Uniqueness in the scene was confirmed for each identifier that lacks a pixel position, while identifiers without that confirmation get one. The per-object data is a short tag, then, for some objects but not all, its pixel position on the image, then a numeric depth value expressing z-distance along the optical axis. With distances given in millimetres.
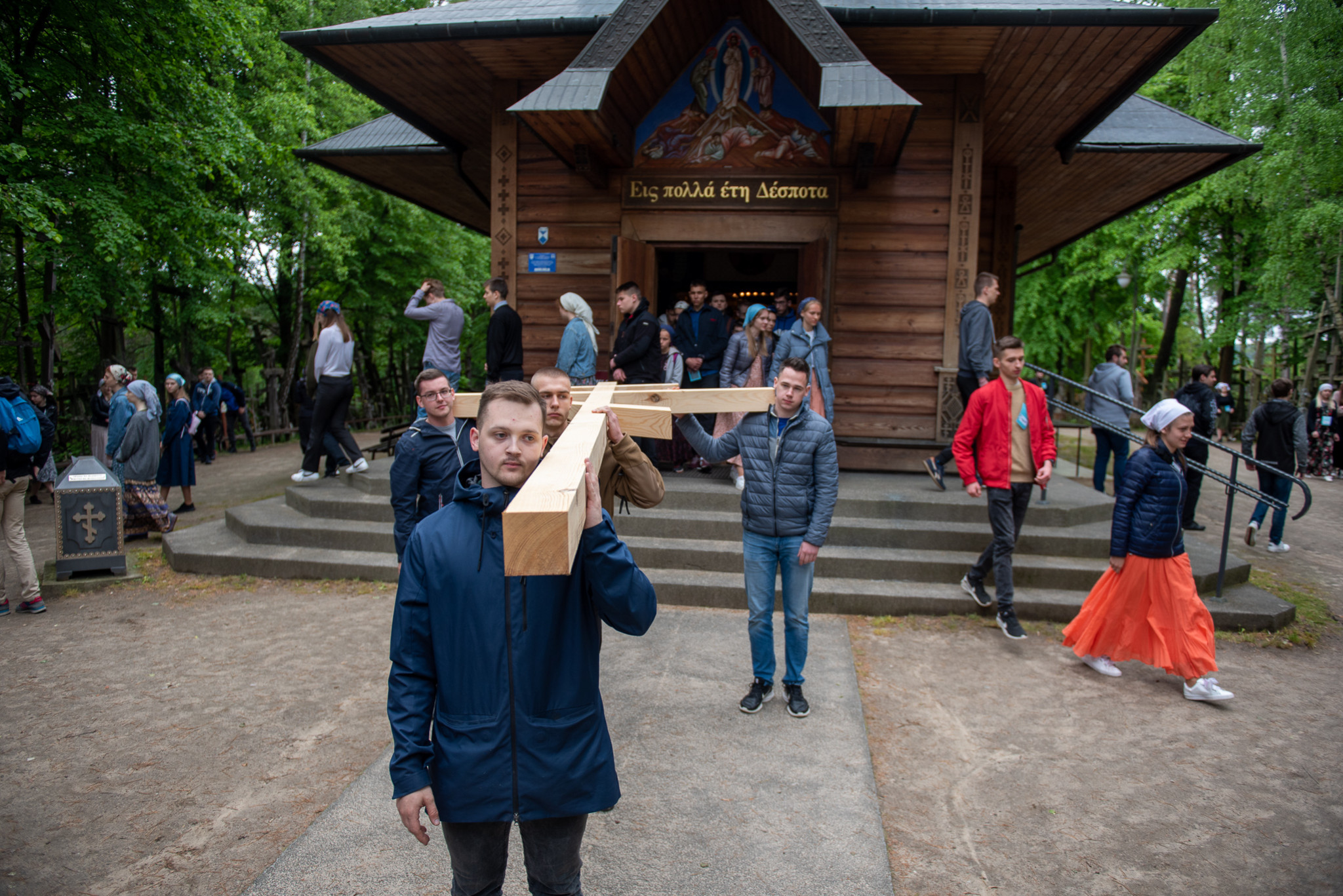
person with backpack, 6051
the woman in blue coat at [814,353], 7773
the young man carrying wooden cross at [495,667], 1998
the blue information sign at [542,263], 9297
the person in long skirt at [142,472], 8797
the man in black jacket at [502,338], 8094
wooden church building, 7980
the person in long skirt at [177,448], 9797
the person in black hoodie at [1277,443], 9297
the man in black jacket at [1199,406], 9672
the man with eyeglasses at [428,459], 4613
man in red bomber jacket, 6004
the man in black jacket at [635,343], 7863
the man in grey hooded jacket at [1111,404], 9938
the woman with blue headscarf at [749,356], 8430
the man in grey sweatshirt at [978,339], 8156
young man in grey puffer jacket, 4527
